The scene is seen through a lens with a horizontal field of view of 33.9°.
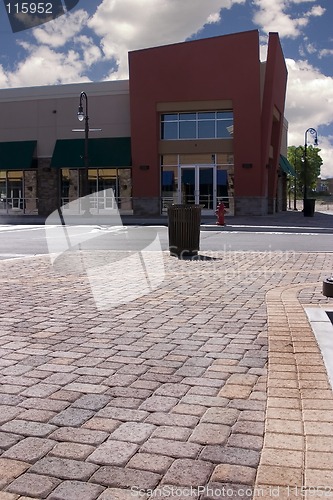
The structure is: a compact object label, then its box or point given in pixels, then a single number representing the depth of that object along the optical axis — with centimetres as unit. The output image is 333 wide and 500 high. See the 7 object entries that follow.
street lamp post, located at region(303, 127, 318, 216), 3466
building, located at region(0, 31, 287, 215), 3072
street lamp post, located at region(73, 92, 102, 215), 3097
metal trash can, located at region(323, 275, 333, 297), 666
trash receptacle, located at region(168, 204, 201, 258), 1154
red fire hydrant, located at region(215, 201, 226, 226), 2433
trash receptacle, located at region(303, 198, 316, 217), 3453
